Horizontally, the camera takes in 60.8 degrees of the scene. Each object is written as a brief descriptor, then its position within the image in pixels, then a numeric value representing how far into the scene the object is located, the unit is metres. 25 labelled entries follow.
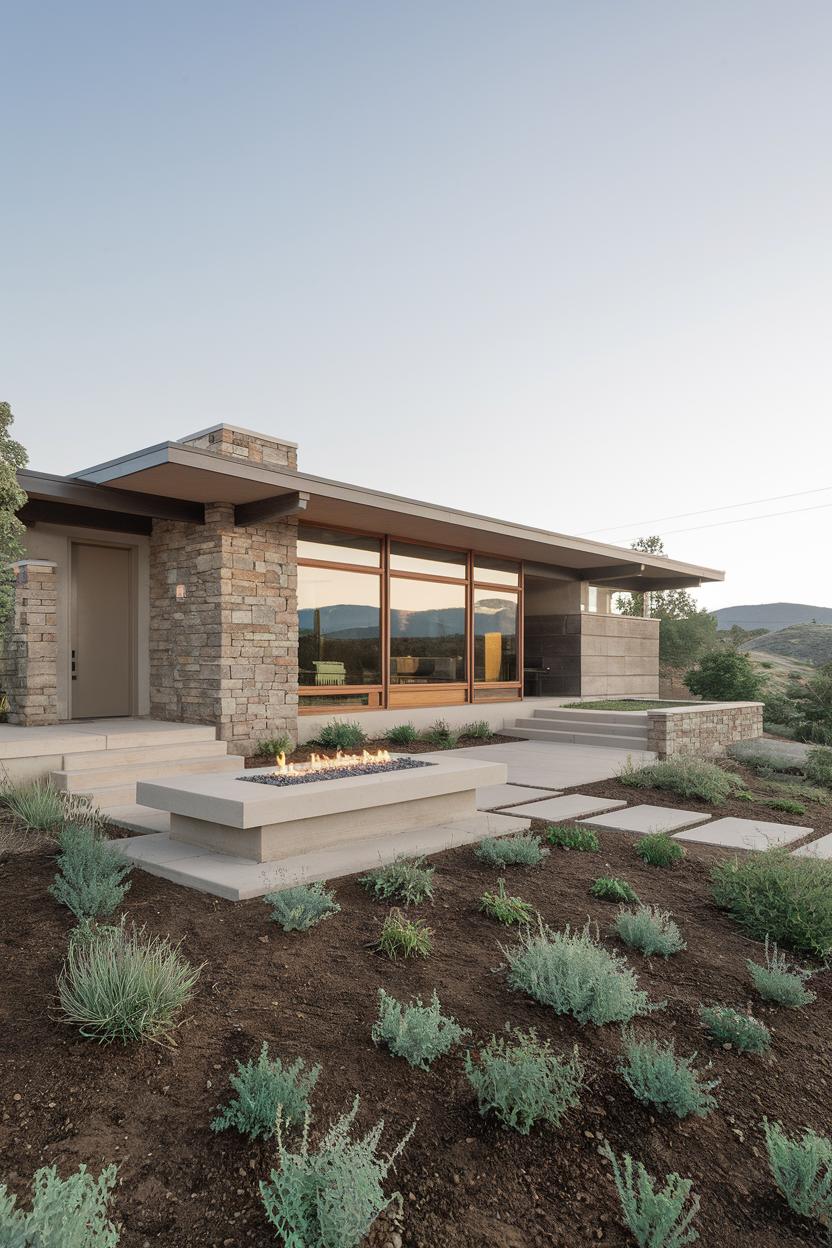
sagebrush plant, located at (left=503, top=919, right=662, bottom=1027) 2.68
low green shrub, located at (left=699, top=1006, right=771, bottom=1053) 2.63
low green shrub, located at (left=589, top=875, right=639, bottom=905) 4.09
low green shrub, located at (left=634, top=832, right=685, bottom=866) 4.90
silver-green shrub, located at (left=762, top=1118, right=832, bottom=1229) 1.87
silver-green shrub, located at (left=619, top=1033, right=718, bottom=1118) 2.22
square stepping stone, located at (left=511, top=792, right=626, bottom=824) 6.27
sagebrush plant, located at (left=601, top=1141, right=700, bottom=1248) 1.68
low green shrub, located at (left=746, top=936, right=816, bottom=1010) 2.96
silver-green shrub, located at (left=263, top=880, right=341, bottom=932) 3.35
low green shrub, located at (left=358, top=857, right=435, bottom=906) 3.87
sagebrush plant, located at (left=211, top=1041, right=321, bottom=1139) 1.97
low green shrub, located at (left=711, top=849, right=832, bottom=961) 3.60
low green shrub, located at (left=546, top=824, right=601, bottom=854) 5.16
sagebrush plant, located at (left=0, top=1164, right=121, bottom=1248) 1.40
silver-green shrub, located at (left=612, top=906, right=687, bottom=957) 3.36
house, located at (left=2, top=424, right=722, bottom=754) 8.06
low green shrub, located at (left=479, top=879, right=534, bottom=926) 3.65
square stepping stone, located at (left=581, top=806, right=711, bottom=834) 5.94
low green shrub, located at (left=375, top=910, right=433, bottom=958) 3.16
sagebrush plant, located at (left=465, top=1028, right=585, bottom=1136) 2.11
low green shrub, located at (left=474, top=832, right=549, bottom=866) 4.58
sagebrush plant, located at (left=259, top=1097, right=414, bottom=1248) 1.60
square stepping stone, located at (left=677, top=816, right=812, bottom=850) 5.58
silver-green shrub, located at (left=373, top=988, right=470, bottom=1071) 2.37
